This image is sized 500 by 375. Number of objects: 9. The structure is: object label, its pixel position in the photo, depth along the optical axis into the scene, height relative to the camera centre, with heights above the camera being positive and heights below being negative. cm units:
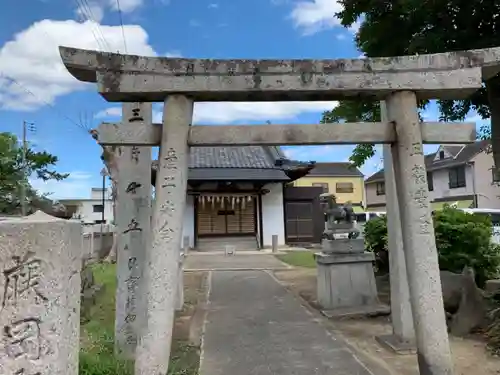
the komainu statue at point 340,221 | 806 +11
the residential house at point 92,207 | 4481 +304
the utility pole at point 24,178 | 1227 +219
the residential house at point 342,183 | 4275 +449
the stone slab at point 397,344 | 512 -147
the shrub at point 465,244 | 767 -38
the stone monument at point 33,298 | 199 -28
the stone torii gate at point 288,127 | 381 +98
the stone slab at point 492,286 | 712 -109
